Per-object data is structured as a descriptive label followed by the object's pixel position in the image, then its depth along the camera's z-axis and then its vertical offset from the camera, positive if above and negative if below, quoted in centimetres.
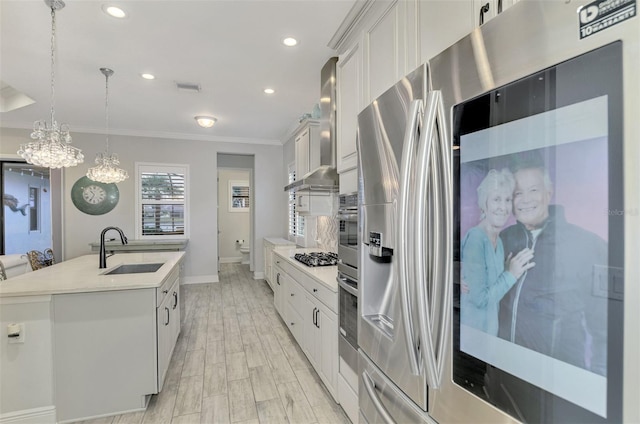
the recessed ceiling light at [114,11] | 220 +146
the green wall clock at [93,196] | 542 +27
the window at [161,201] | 579 +19
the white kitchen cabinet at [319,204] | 360 +7
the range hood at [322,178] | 271 +29
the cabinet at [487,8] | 92 +63
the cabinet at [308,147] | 358 +78
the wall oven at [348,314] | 179 -64
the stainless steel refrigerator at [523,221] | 51 -3
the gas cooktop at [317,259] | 301 -51
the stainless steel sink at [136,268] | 296 -56
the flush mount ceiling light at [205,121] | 459 +135
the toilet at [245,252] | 810 -109
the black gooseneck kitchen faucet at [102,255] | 271 -39
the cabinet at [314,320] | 220 -95
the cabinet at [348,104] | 203 +74
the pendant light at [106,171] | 356 +47
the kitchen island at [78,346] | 196 -90
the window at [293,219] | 536 -17
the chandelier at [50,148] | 249 +52
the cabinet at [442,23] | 107 +70
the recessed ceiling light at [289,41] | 261 +145
